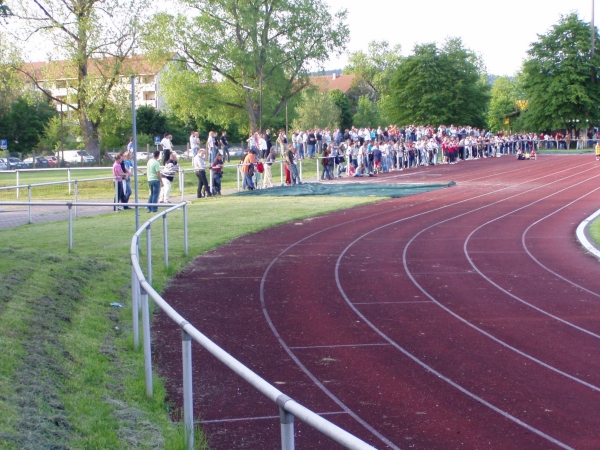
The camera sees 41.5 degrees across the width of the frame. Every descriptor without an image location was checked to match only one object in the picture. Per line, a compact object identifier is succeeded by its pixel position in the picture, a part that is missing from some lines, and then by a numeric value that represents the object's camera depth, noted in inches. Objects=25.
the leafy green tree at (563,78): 3100.4
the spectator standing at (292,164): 1269.7
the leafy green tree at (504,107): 3666.3
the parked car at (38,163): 2138.0
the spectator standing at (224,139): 1347.2
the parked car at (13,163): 2066.4
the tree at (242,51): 2080.5
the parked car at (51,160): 2113.1
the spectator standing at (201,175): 1065.9
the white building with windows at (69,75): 1739.7
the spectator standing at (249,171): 1190.6
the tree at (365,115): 4260.1
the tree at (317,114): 3651.6
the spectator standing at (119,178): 926.4
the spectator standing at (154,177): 919.0
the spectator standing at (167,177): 951.0
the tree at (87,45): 1664.6
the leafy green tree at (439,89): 3196.4
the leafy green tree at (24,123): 2684.5
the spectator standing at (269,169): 1216.5
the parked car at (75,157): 1962.4
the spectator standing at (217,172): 1096.8
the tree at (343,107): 4062.5
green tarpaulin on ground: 1140.5
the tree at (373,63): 5068.9
